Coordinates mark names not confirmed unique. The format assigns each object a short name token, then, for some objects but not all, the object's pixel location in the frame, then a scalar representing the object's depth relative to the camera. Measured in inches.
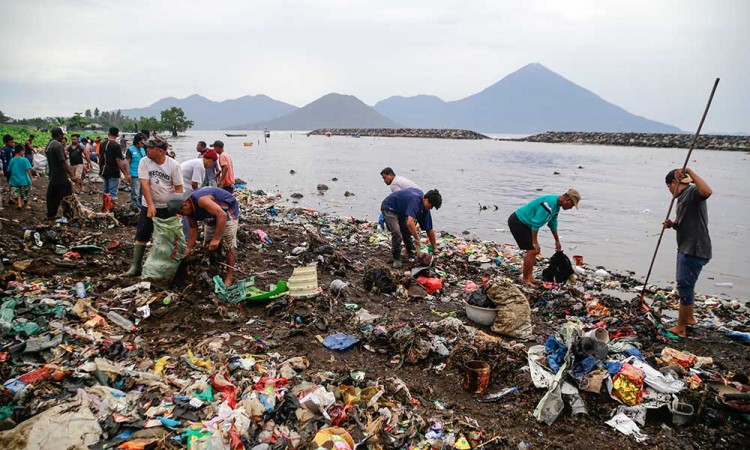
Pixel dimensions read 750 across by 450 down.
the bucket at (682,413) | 135.6
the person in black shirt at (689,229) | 189.9
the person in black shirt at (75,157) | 440.8
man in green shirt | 242.5
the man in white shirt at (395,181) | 300.0
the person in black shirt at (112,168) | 339.6
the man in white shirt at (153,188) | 205.0
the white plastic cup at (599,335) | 157.8
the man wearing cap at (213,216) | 194.5
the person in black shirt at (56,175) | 297.9
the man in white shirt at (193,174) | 277.6
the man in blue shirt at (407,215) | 273.3
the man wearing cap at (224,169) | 324.2
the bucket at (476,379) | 151.2
